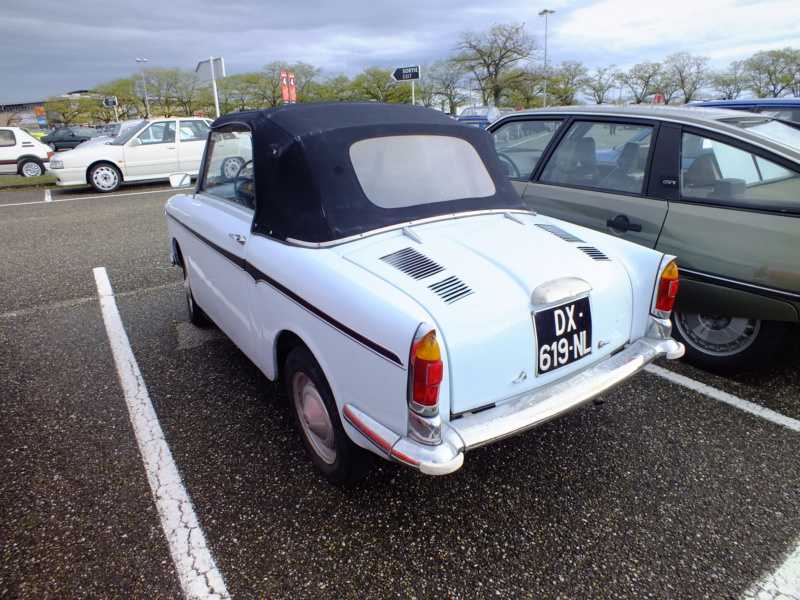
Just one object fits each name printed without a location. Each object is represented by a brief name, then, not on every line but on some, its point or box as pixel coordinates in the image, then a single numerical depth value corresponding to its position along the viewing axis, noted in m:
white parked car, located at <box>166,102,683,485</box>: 1.86
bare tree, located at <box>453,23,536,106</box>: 55.16
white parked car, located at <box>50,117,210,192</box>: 11.59
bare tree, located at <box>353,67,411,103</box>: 52.57
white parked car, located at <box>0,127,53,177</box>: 14.24
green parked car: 2.91
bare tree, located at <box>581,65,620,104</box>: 63.53
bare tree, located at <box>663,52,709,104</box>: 59.25
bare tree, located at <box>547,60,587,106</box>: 60.38
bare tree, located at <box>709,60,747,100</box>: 55.00
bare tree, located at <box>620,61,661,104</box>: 61.81
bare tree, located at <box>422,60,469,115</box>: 56.91
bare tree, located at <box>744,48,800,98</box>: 50.34
